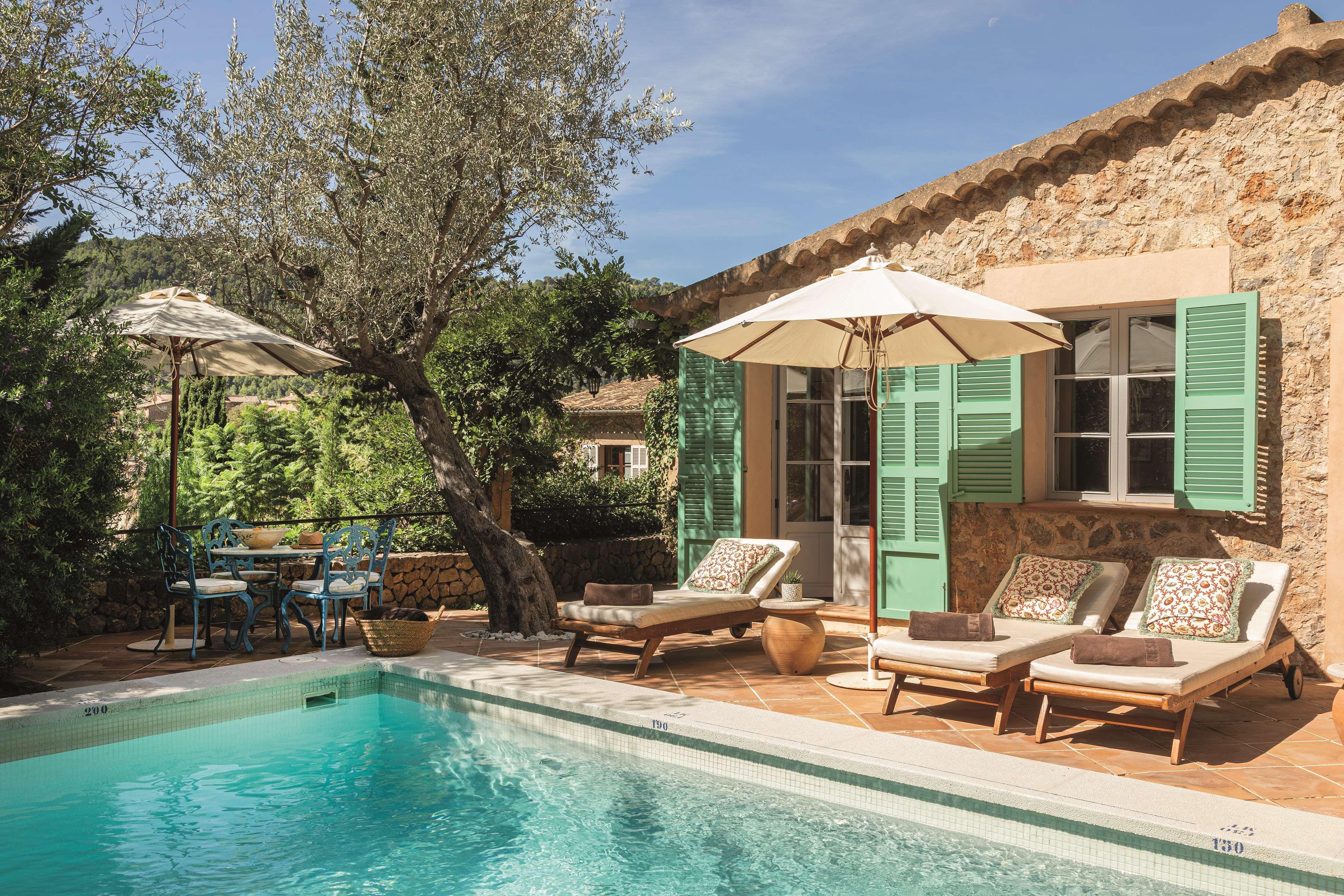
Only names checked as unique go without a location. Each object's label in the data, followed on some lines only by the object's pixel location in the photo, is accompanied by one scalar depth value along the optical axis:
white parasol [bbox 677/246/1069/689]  6.00
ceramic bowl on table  8.15
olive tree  7.79
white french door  9.39
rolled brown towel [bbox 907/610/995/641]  5.85
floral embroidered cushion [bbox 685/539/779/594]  7.97
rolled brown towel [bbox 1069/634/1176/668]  5.17
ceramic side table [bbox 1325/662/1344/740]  4.57
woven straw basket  7.47
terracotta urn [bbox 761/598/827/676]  6.98
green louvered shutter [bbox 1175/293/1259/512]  6.92
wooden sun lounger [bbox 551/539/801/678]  7.00
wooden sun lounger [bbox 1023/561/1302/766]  4.96
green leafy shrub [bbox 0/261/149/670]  6.12
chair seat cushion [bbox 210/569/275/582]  8.33
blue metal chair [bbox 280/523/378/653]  7.90
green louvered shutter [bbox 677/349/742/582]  9.68
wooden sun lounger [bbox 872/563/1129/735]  5.52
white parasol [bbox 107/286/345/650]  7.64
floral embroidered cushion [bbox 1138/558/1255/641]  6.05
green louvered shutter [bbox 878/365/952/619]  8.41
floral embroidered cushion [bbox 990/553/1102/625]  6.62
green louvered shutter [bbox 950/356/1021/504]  8.05
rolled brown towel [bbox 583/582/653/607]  7.30
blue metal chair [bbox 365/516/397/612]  8.45
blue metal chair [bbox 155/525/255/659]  7.56
